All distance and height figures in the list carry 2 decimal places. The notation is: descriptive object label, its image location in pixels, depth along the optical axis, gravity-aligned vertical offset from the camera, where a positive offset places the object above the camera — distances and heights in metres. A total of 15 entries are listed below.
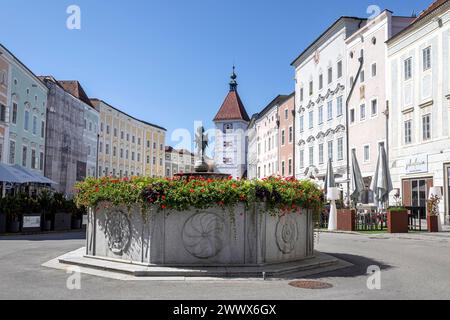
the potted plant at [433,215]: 21.98 -0.43
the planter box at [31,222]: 24.15 -1.07
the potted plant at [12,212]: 23.39 -0.57
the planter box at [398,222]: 21.59 -0.74
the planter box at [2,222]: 23.12 -1.02
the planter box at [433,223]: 21.98 -0.78
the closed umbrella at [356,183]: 25.81 +1.10
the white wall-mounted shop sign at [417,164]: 28.53 +2.40
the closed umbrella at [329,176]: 28.06 +1.58
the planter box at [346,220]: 23.61 -0.74
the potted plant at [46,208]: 25.66 -0.39
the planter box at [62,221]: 26.45 -1.10
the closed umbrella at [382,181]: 23.69 +1.12
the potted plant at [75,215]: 27.89 -0.81
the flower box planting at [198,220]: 10.38 -0.38
